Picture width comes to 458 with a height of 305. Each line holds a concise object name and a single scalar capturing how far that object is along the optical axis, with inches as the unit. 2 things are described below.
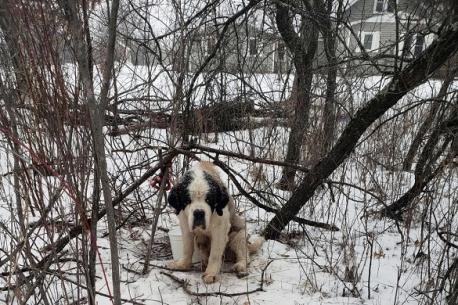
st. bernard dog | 114.9
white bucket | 134.5
